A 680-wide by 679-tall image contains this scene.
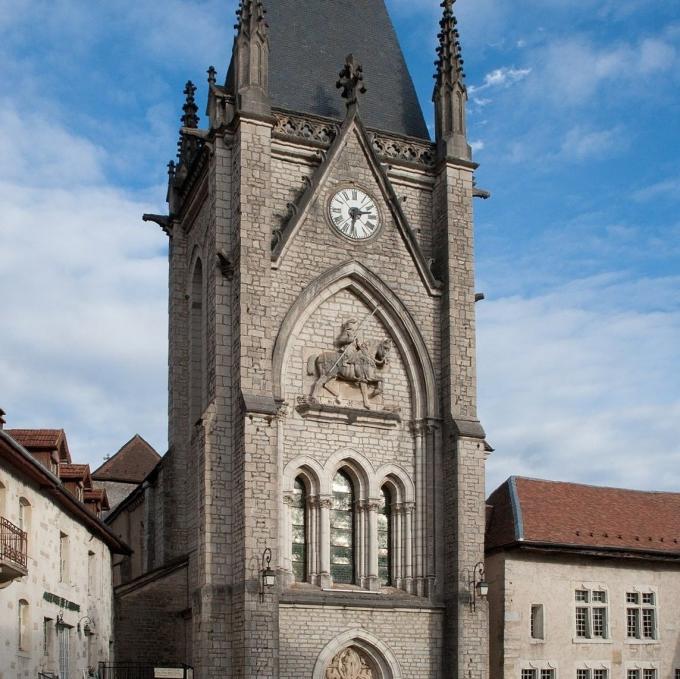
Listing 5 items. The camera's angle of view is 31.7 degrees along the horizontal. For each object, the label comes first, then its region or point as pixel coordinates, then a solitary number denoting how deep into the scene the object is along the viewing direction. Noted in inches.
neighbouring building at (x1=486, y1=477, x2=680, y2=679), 1180.5
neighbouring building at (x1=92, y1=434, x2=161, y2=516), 2027.6
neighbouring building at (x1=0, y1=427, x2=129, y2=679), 798.5
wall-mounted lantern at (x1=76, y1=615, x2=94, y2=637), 1066.1
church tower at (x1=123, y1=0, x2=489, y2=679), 1068.5
